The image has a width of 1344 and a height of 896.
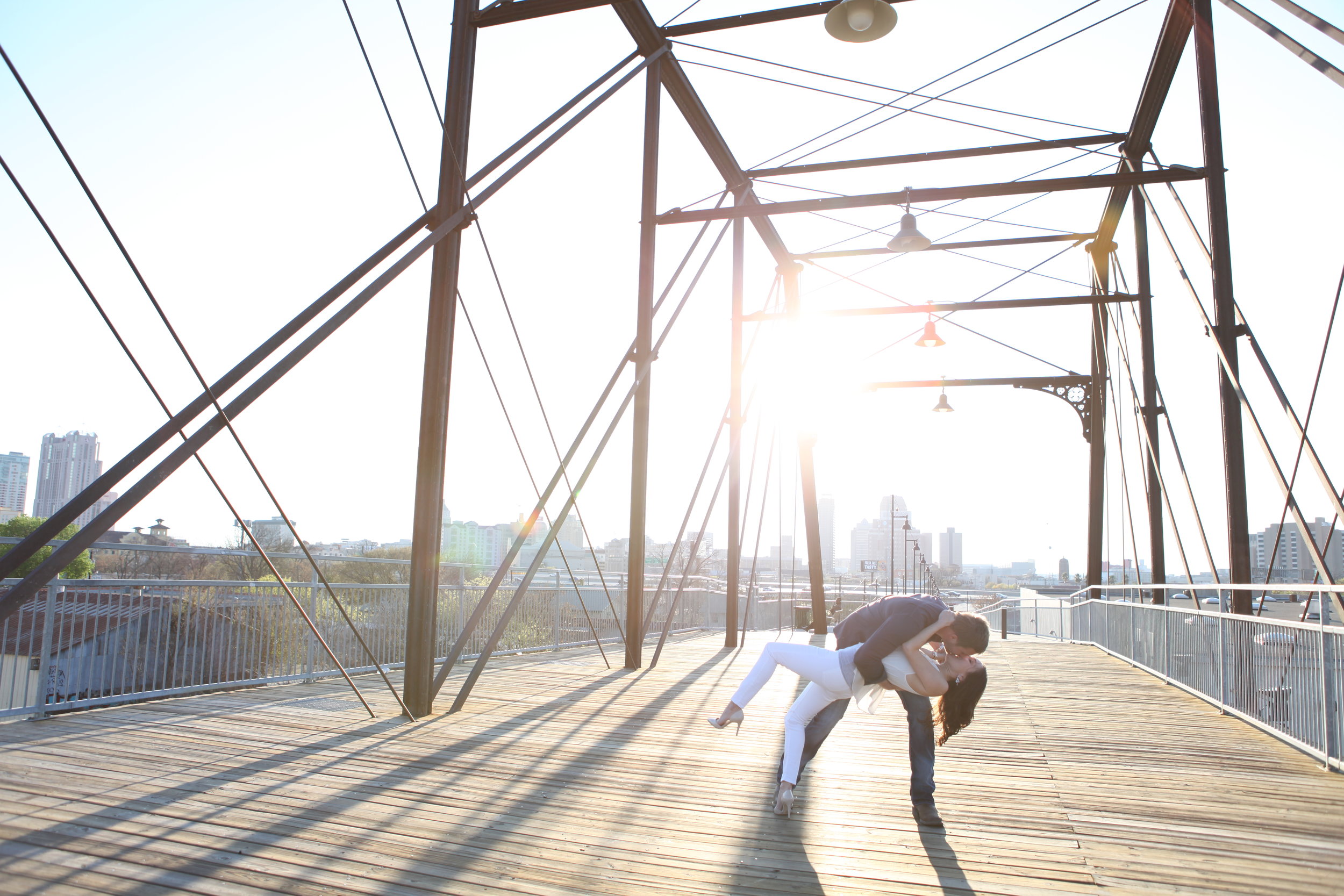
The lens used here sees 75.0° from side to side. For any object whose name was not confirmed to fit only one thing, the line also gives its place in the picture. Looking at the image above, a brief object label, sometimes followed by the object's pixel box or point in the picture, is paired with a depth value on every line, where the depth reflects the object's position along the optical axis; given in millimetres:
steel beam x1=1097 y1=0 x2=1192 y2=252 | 9203
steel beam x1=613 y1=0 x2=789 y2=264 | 9445
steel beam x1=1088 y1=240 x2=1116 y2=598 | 17953
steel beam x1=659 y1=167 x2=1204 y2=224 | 9227
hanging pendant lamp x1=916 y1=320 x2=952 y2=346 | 13305
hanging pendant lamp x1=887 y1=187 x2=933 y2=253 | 10375
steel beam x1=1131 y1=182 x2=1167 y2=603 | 13469
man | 4047
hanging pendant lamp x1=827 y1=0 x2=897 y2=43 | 7223
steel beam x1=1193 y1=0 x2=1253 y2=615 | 8562
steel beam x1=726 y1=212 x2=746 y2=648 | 13039
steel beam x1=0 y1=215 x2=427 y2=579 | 3893
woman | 4020
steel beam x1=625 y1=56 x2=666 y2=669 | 10008
